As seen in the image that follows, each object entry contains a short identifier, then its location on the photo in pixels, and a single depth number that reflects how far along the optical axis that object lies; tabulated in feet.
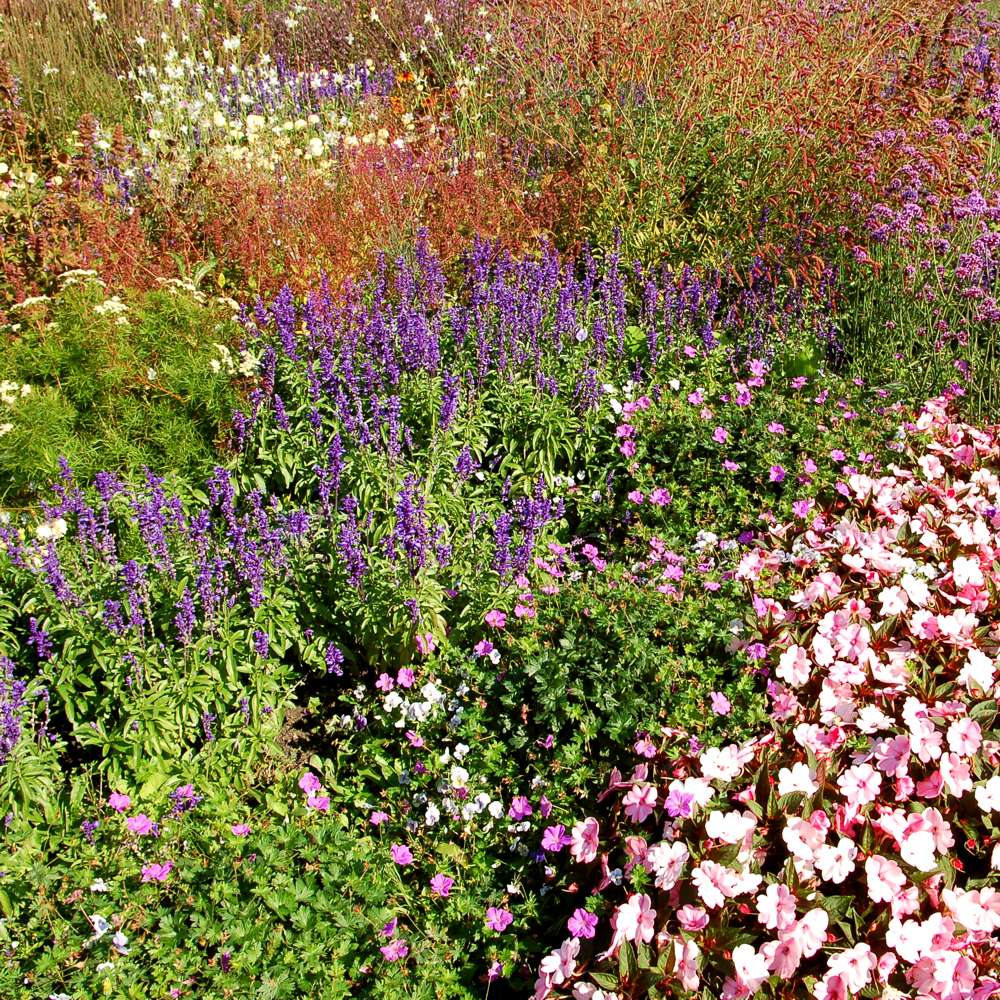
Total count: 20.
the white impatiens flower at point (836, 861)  7.70
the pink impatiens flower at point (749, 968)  7.10
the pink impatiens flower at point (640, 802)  8.50
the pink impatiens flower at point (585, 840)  8.59
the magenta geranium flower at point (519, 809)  9.45
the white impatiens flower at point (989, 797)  8.30
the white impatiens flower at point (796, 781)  8.22
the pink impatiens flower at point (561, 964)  7.67
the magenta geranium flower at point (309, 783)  9.91
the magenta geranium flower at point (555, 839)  8.93
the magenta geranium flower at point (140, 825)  8.98
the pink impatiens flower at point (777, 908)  7.40
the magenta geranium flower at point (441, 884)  9.02
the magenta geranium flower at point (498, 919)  8.70
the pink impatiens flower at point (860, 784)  8.25
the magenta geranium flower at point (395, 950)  8.07
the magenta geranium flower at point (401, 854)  9.25
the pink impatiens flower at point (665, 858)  7.80
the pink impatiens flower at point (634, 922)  7.55
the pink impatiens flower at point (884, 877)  7.66
